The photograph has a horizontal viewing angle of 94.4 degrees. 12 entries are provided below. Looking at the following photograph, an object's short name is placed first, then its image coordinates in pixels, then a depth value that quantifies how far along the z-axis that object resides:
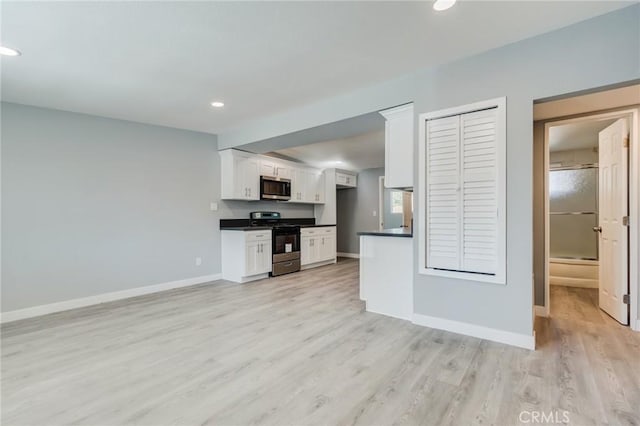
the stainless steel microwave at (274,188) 5.66
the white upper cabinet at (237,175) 5.21
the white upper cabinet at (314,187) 6.84
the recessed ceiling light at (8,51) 2.37
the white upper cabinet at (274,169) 5.77
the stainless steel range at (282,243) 5.48
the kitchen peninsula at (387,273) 3.14
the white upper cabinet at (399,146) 3.08
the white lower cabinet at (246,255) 4.99
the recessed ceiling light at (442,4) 1.92
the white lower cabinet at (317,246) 6.18
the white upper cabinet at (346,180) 7.69
